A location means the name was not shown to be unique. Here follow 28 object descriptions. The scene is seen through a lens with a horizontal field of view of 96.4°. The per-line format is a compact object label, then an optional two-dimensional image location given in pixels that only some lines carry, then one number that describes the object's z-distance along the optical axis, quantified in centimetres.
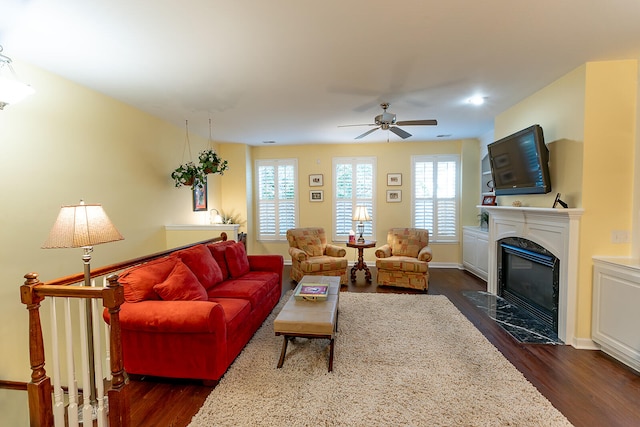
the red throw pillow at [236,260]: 376
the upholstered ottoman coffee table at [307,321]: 241
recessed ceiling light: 356
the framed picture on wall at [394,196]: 621
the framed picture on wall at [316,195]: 643
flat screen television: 310
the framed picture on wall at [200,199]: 529
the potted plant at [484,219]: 568
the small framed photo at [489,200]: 501
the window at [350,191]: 630
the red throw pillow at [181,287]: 253
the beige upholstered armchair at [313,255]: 484
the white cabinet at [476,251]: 505
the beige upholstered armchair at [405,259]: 466
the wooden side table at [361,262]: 523
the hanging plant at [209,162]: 444
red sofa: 226
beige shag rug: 195
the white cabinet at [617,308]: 241
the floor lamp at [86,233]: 198
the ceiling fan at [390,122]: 350
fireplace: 285
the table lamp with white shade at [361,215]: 539
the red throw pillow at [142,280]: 245
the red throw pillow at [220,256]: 367
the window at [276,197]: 650
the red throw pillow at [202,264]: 308
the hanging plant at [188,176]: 443
